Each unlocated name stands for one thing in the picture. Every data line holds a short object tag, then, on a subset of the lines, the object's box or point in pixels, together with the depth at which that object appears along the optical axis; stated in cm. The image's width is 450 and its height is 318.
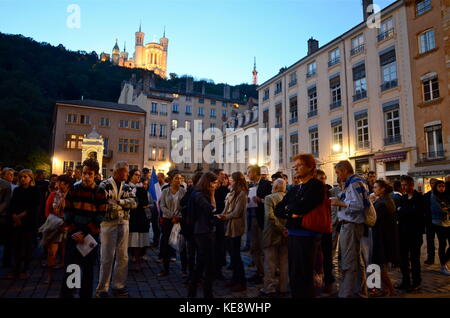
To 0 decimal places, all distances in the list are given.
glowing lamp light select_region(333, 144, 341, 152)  2538
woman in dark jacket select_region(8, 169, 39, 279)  598
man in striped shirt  421
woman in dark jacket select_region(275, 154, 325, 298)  361
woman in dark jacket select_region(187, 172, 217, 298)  462
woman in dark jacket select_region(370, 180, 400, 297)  510
